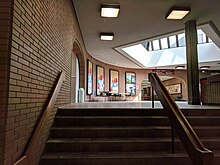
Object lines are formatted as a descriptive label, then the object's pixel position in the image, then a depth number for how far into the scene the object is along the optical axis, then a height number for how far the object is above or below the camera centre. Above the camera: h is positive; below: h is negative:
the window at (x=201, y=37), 9.02 +3.41
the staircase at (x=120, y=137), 2.03 -0.78
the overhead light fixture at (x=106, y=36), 5.72 +2.24
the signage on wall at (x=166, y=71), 11.92 +1.69
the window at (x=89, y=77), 7.91 +0.75
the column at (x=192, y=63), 4.55 +0.94
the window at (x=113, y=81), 11.15 +0.77
